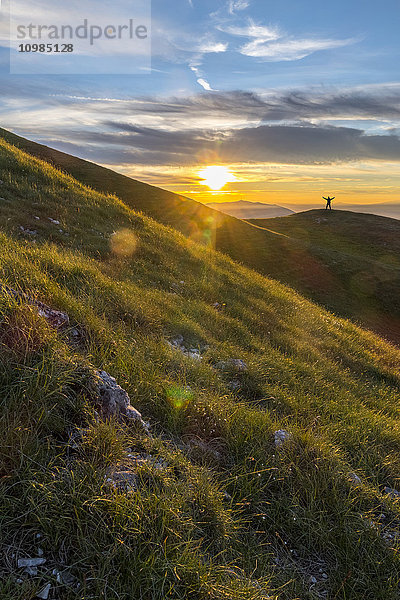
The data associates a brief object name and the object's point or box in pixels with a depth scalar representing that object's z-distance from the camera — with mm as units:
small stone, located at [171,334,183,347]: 6428
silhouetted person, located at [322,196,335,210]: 74625
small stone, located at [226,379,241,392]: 5445
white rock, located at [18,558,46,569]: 2195
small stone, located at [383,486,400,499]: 3992
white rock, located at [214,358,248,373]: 6109
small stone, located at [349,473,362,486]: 3861
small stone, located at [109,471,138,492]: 2762
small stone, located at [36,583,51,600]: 2080
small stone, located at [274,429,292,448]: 4082
